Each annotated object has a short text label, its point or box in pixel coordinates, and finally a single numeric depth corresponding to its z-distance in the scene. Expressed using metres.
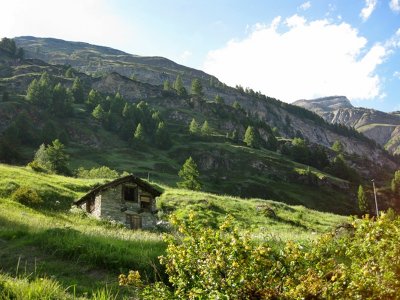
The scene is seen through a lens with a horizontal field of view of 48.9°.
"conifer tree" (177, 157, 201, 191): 89.75
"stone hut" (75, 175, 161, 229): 46.53
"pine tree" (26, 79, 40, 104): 149.62
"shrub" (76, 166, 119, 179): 81.75
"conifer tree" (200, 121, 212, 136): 159.11
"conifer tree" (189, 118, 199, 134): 158.06
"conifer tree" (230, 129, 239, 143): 160.26
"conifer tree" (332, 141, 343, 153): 191.75
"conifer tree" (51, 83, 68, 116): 148.12
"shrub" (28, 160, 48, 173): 65.25
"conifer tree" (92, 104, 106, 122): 150.75
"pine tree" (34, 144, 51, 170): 84.06
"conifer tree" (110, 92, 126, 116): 160.50
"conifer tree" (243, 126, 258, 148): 157.75
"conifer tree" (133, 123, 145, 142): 139.62
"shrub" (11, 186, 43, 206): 44.84
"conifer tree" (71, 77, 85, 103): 172.38
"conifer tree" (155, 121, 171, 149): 144.62
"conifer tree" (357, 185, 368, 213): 112.38
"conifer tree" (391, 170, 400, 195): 143.62
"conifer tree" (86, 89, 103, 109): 161.88
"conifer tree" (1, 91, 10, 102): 147.30
